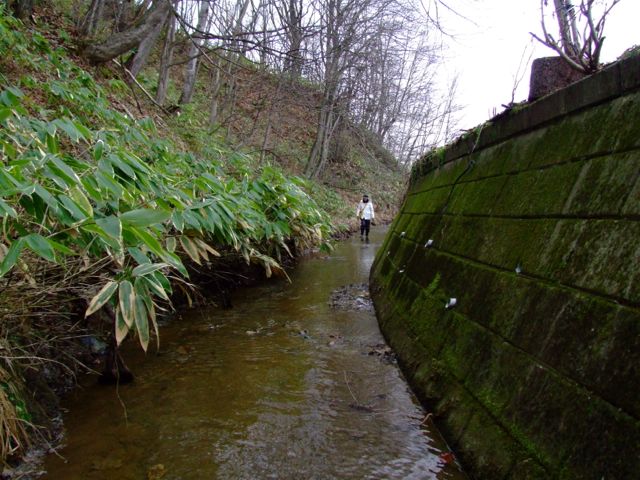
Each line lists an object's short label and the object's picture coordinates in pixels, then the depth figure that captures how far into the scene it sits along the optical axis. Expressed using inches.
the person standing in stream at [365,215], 546.6
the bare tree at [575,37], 111.6
